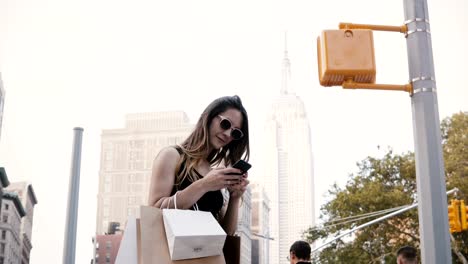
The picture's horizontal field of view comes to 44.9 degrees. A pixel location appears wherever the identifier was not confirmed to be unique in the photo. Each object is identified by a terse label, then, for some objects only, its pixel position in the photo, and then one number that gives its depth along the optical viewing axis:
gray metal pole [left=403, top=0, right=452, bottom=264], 3.94
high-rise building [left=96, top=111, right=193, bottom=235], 136.38
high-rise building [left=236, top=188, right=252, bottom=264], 99.71
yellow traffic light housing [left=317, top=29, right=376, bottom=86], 4.38
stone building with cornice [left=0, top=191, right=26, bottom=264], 110.56
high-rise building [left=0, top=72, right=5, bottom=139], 91.81
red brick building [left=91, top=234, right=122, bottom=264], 103.34
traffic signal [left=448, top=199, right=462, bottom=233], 14.66
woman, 2.52
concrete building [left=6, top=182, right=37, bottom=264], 145.62
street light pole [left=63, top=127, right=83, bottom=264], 11.69
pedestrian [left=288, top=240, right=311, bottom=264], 7.14
